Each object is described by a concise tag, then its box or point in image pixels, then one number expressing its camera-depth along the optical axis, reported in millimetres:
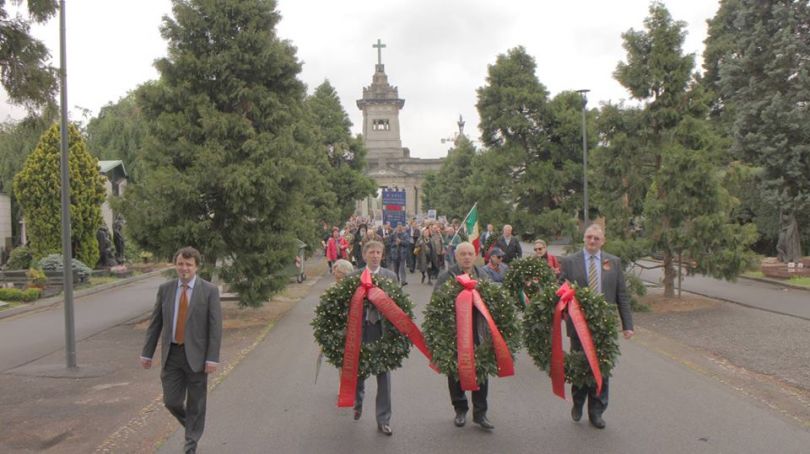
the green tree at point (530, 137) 26016
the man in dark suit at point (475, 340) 6543
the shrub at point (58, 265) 21578
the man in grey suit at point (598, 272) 7008
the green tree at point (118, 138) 43125
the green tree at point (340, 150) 37000
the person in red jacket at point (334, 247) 25134
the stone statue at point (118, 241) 29281
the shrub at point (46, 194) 23984
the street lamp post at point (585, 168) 23875
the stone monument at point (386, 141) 108188
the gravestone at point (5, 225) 28406
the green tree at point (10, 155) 36906
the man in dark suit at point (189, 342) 5914
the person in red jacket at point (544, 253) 11766
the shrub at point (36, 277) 19859
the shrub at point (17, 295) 18403
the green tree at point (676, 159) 15188
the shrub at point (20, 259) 24047
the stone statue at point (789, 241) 24672
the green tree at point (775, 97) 23234
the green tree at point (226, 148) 13750
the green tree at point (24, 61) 8070
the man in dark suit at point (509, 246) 15352
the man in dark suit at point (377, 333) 6504
